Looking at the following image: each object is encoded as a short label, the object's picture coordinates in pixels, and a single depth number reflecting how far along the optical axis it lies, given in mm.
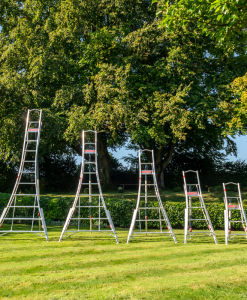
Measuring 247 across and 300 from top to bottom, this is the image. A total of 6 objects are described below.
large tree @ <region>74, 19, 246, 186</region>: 15086
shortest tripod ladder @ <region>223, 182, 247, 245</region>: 8438
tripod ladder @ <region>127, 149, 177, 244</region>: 8201
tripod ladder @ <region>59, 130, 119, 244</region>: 12577
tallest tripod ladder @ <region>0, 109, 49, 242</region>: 8633
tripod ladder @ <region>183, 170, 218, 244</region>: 8415
